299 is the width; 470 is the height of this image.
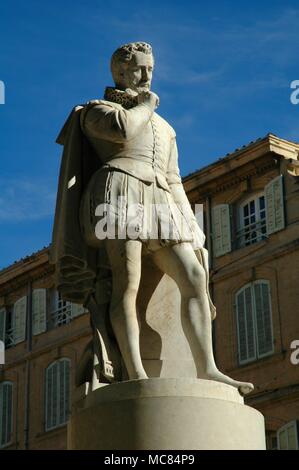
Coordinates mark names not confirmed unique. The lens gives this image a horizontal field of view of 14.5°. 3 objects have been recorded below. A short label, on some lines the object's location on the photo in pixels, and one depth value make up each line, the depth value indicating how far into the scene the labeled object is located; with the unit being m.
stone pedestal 7.53
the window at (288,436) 28.77
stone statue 8.30
